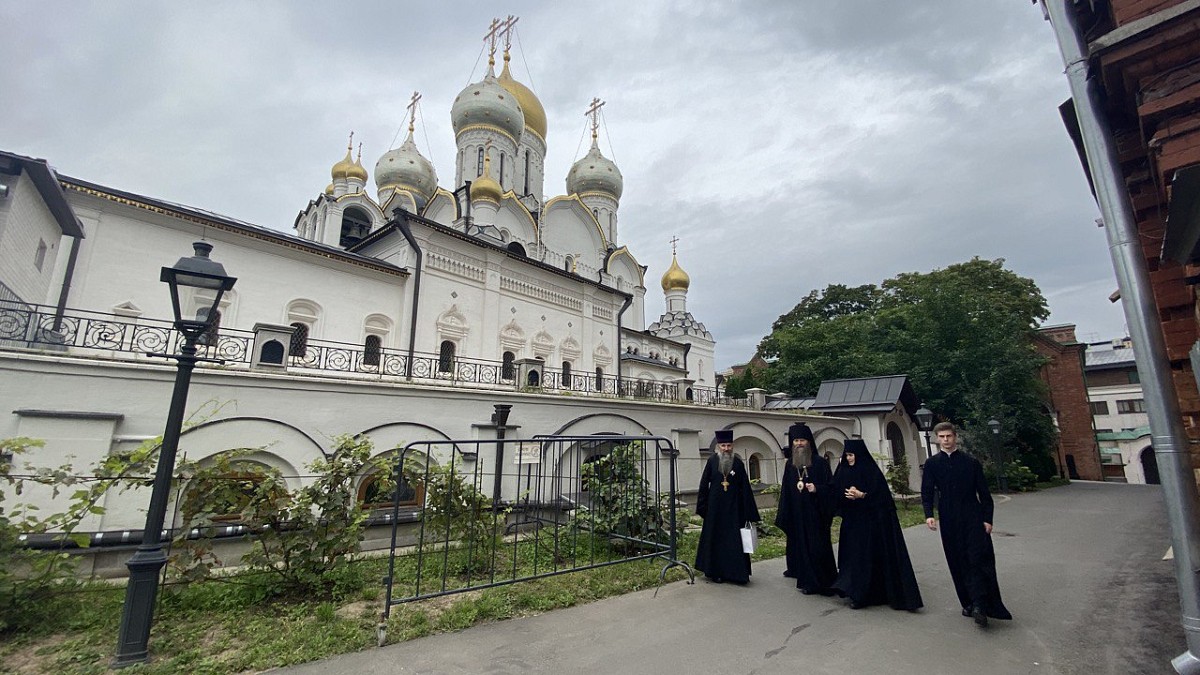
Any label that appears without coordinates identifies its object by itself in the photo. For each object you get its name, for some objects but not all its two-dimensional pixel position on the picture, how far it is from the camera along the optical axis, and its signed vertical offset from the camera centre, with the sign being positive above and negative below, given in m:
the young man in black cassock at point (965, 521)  4.69 -0.74
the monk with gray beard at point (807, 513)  5.75 -0.83
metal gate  6.14 -1.13
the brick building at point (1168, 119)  3.28 +2.34
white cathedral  7.37 +3.32
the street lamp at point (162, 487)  3.87 -0.41
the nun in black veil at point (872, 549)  5.20 -1.10
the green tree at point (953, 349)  22.39 +4.53
